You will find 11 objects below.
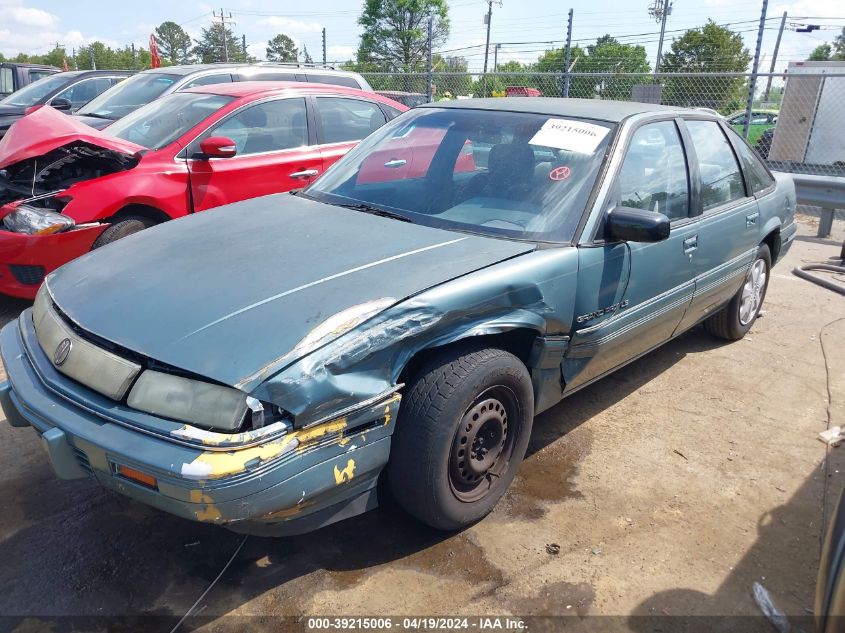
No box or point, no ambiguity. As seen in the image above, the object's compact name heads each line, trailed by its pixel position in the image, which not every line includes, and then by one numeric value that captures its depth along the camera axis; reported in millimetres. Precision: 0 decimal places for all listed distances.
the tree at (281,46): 65750
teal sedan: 1994
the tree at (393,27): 55875
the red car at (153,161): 4613
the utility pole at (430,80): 10617
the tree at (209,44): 51906
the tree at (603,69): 15000
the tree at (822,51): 44544
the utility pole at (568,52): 9672
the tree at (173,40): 78438
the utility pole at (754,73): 8336
